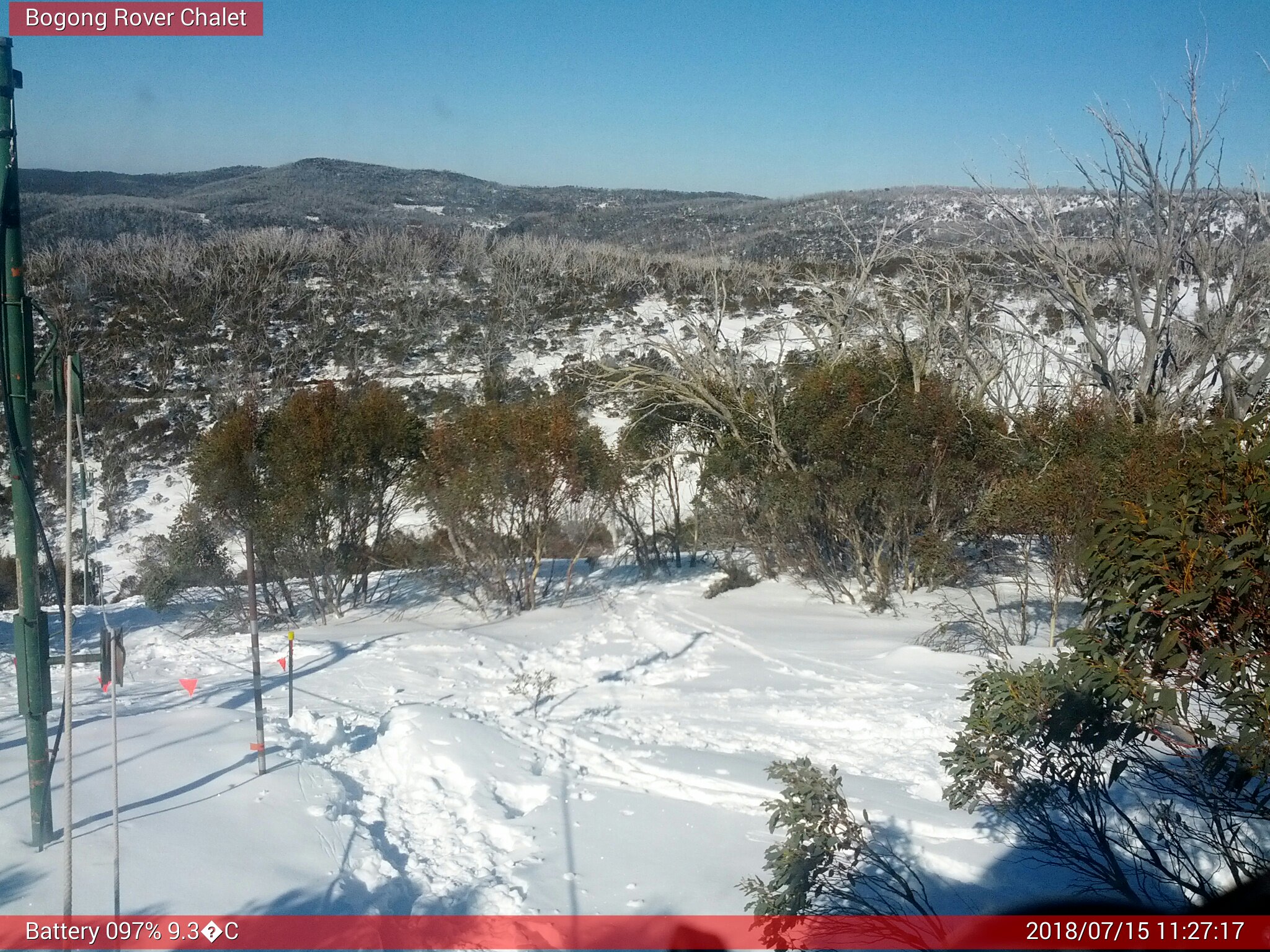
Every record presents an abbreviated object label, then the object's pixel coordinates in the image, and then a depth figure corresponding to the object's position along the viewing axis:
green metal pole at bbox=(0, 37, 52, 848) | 4.73
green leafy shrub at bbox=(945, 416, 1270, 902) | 3.54
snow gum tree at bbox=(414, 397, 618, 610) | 13.04
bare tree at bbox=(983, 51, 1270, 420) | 13.84
